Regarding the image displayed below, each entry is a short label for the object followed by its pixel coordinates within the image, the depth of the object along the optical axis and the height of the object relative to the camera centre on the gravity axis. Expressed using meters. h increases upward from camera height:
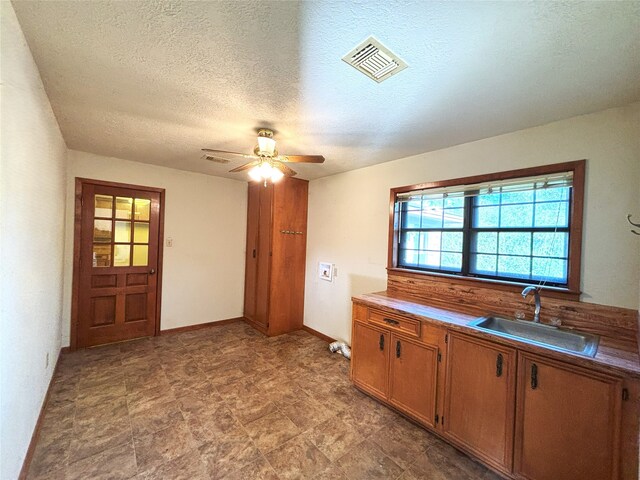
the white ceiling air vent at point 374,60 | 1.30 +0.94
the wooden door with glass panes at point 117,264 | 3.28 -0.45
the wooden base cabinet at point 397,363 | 2.08 -1.06
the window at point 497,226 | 2.00 +0.17
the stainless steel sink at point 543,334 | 1.69 -0.61
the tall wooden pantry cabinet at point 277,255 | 3.93 -0.29
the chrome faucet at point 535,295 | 1.91 -0.36
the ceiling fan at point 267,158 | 2.22 +0.67
